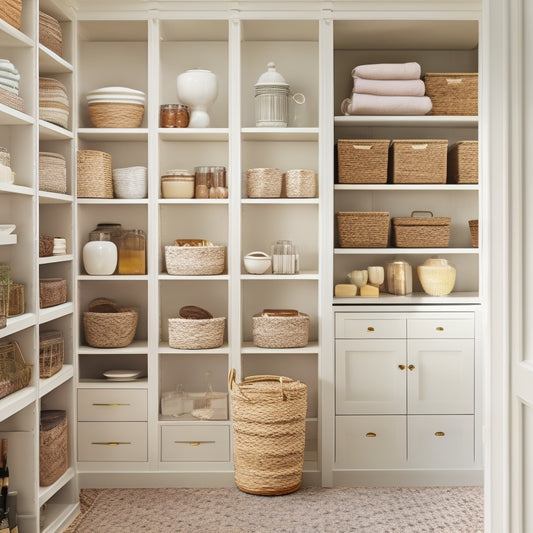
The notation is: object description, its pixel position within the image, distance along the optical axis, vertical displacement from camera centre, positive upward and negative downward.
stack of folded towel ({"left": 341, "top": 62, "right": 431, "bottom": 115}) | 3.71 +0.89
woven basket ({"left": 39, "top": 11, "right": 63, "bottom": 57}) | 3.26 +1.08
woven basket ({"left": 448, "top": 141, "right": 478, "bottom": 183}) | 3.76 +0.50
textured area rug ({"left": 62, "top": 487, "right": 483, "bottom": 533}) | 3.16 -1.30
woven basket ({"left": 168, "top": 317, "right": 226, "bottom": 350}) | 3.67 -0.45
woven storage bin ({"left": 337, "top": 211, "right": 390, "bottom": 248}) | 3.76 +0.13
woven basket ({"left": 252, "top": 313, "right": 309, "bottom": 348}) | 3.68 -0.44
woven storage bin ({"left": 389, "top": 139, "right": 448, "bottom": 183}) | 3.75 +0.51
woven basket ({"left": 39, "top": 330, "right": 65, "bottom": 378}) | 3.18 -0.49
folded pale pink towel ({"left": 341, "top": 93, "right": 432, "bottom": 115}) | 3.71 +0.81
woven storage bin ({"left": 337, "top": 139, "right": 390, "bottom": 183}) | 3.75 +0.51
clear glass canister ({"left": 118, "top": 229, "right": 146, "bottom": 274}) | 3.75 -0.02
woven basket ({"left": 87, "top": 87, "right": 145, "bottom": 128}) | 3.71 +0.80
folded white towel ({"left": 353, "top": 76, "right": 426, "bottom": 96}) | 3.71 +0.91
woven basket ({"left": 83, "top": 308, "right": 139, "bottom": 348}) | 3.70 -0.43
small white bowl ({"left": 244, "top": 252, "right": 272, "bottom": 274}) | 3.74 -0.07
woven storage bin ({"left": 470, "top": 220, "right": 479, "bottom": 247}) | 3.84 +0.11
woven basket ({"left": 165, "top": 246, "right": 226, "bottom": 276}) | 3.69 -0.05
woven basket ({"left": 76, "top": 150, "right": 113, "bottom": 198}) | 3.66 +0.42
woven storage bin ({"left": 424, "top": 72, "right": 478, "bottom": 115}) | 3.76 +0.89
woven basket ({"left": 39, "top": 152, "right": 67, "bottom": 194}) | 3.21 +0.39
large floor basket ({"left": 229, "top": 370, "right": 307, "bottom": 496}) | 3.47 -0.97
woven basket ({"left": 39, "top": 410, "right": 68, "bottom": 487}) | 3.12 -0.93
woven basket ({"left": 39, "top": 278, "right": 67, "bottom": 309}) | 3.18 -0.20
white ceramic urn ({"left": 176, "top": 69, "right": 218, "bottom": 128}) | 3.72 +0.89
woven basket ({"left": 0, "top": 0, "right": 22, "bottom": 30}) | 2.65 +0.96
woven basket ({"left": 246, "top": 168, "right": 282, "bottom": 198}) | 3.75 +0.38
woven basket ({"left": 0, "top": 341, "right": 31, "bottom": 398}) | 2.70 -0.49
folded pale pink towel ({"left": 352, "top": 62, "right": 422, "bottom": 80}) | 3.70 +0.99
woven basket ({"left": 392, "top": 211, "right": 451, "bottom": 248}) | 3.79 +0.11
